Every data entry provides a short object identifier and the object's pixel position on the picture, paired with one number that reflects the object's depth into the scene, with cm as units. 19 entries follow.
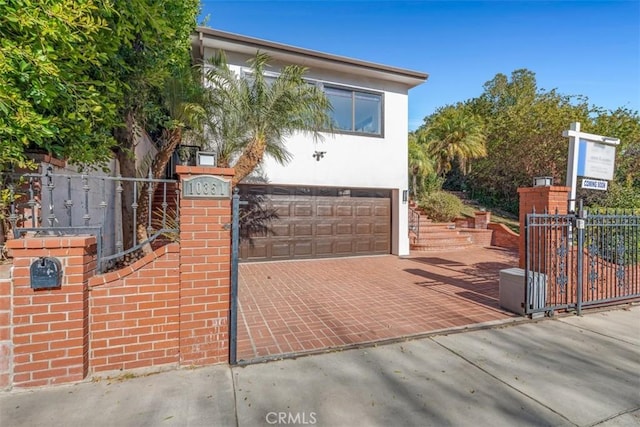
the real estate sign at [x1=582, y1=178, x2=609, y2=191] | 665
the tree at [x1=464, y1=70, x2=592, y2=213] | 1355
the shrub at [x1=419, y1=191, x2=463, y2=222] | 1320
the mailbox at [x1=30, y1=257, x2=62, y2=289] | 252
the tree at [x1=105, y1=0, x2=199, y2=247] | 335
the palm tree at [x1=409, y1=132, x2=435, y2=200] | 1438
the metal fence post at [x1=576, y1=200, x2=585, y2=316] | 478
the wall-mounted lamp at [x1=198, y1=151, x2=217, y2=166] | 315
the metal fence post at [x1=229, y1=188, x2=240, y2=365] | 315
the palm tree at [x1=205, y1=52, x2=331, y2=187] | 662
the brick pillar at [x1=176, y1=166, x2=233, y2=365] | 303
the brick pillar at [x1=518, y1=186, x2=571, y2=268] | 507
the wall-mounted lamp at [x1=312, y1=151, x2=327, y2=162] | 923
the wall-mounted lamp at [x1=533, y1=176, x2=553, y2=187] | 515
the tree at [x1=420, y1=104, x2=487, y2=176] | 1655
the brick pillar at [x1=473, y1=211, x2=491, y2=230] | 1312
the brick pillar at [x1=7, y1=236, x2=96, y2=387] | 254
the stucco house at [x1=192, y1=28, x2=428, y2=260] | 897
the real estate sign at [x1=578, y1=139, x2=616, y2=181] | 664
